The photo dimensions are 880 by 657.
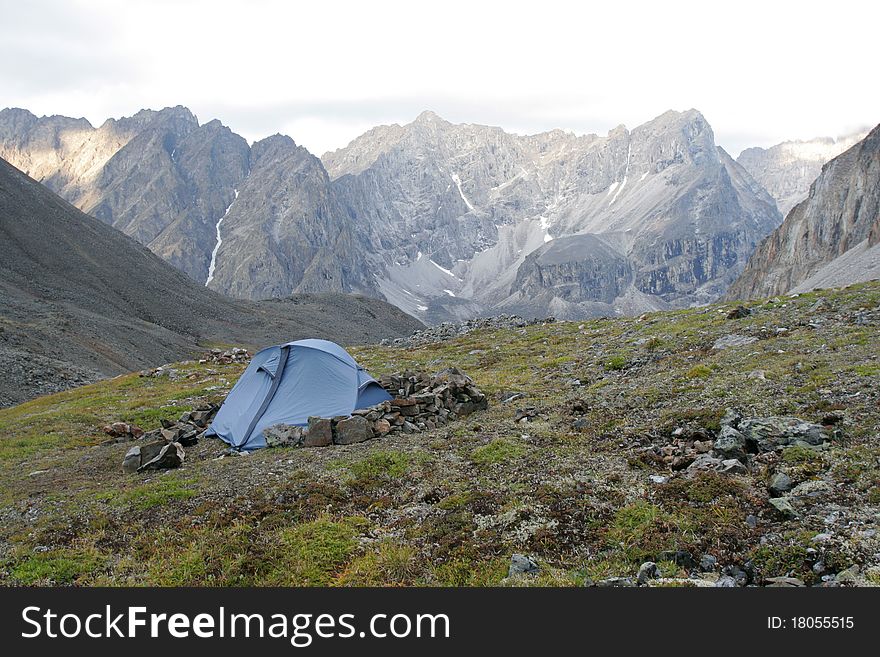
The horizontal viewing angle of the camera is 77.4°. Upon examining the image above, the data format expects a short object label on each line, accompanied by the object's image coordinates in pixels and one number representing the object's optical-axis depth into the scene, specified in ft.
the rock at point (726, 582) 22.52
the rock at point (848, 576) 21.42
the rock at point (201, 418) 70.44
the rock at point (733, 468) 33.99
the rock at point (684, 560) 24.95
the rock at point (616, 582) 23.32
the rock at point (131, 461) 53.01
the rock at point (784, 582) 21.93
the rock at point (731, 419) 41.29
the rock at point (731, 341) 73.56
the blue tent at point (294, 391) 62.85
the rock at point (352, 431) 55.16
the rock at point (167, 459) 51.98
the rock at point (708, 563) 24.47
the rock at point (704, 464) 35.19
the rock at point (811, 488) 29.40
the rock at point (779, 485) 30.45
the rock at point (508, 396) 67.62
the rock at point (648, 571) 23.49
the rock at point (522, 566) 26.16
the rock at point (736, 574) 23.11
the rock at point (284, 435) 56.18
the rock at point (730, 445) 36.17
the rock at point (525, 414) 56.25
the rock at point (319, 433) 55.01
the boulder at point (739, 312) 93.97
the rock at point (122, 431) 68.69
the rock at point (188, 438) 62.23
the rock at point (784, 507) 27.25
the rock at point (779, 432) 36.45
